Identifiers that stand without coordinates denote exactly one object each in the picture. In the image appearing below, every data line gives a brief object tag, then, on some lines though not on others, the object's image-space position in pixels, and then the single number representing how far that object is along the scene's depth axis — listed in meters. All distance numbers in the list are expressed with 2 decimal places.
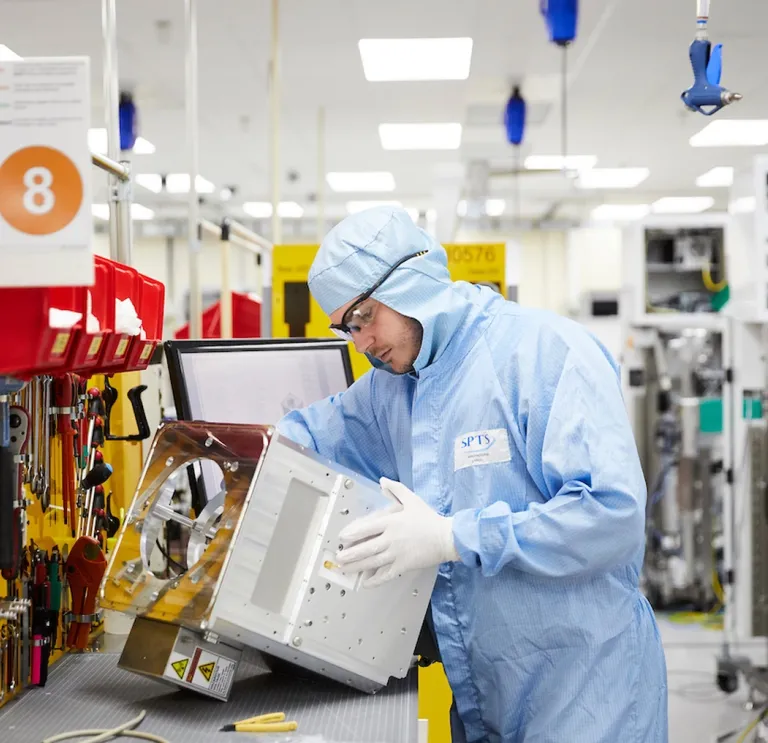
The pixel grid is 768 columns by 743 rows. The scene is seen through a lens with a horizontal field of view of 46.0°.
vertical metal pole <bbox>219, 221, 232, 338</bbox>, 3.08
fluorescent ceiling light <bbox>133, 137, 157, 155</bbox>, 7.81
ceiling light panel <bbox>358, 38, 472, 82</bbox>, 5.41
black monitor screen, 1.86
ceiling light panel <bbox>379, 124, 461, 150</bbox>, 7.48
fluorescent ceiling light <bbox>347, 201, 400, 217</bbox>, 11.20
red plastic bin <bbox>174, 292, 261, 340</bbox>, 4.17
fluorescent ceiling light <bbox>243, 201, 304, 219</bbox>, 11.29
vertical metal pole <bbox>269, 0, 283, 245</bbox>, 3.83
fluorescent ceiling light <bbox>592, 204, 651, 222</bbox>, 11.34
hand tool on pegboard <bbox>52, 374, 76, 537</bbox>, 1.76
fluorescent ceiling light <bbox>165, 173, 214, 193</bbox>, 9.45
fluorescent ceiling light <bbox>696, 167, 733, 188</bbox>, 9.23
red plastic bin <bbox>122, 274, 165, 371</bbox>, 1.72
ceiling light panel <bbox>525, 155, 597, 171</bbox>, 8.67
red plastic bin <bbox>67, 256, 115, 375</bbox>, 1.37
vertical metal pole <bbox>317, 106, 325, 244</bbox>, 5.91
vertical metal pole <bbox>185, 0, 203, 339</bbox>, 2.72
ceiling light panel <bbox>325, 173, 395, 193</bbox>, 9.63
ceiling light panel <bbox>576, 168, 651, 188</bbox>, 9.38
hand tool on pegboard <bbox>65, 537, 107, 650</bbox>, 1.89
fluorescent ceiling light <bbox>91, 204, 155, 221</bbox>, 10.93
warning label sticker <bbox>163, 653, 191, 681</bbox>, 1.55
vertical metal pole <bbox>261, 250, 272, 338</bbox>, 3.36
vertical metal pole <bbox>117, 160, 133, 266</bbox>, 1.97
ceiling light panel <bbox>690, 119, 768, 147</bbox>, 7.27
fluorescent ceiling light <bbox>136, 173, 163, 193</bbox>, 9.12
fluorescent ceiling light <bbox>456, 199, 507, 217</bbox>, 10.65
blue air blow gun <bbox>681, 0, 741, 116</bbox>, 2.05
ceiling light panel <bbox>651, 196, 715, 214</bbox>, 10.84
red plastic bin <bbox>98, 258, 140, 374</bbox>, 1.53
